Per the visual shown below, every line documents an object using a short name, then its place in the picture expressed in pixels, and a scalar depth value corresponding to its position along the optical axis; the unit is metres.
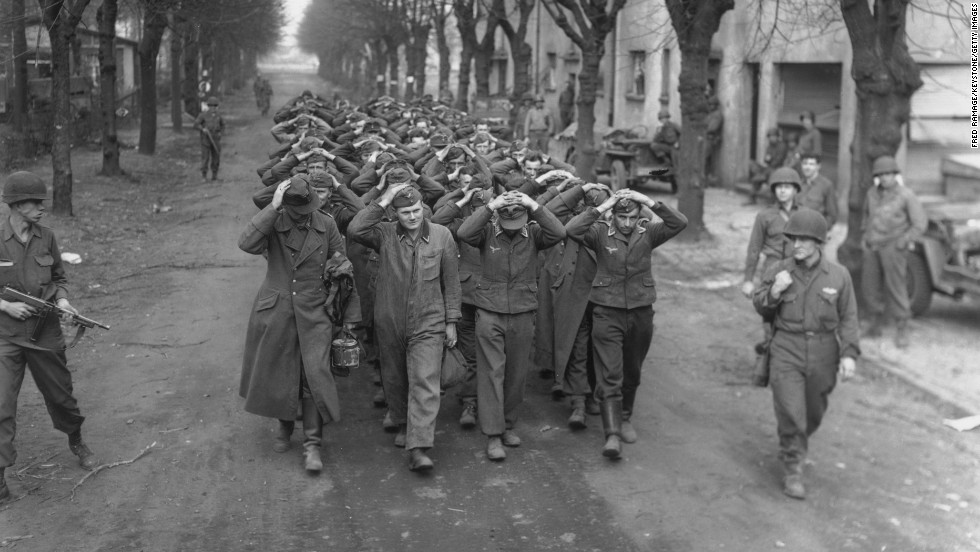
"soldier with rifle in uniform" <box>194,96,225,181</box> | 24.03
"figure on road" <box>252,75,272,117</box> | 56.59
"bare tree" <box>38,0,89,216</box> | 17.47
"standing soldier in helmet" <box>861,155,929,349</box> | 10.39
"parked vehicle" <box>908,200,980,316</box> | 10.94
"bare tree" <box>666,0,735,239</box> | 15.26
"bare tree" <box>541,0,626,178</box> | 18.44
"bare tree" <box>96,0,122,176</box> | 23.20
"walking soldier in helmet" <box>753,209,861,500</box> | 7.11
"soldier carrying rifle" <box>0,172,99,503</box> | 6.84
